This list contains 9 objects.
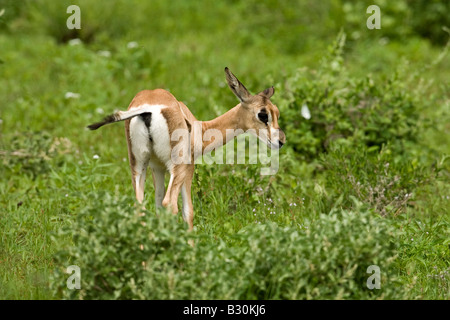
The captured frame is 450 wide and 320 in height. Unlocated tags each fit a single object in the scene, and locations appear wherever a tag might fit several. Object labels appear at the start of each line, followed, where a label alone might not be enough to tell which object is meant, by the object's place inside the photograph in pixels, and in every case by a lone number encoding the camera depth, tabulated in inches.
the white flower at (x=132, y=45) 797.2
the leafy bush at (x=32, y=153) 561.0
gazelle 381.1
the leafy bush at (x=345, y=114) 571.5
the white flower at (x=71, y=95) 703.0
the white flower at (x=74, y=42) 830.2
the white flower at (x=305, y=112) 534.0
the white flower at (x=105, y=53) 807.1
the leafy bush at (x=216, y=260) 308.5
